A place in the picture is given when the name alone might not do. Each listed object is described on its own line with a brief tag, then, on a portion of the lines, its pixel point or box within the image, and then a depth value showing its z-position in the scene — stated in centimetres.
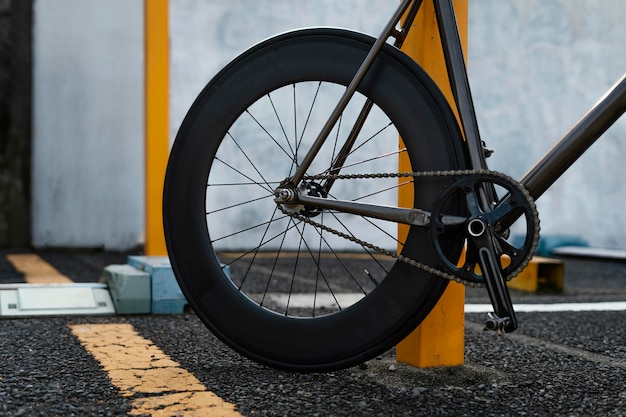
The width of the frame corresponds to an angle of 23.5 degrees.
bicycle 270
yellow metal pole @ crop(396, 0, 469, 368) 288
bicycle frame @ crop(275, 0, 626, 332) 269
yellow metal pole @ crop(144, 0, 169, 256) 440
